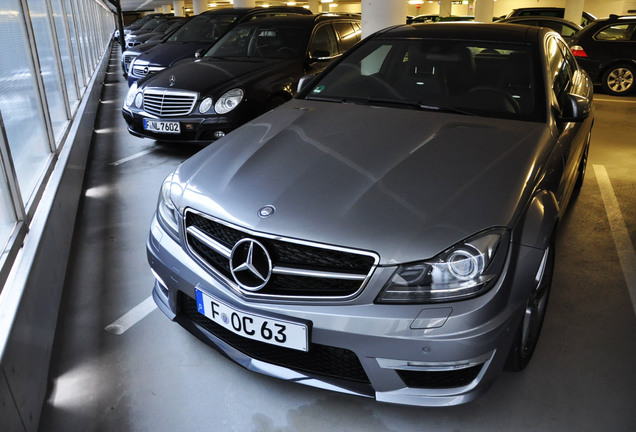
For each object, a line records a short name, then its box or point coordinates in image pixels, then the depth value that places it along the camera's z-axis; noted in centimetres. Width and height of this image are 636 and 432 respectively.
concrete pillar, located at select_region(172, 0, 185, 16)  3241
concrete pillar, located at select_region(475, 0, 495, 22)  1705
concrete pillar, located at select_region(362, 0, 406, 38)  612
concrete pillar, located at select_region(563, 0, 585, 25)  1911
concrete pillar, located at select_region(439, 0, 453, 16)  2808
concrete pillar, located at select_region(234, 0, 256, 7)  1650
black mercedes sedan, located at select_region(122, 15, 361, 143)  452
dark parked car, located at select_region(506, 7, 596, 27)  1269
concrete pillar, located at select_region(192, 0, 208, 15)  2442
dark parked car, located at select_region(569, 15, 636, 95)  847
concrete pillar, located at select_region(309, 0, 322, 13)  3503
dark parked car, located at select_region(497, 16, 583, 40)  1046
